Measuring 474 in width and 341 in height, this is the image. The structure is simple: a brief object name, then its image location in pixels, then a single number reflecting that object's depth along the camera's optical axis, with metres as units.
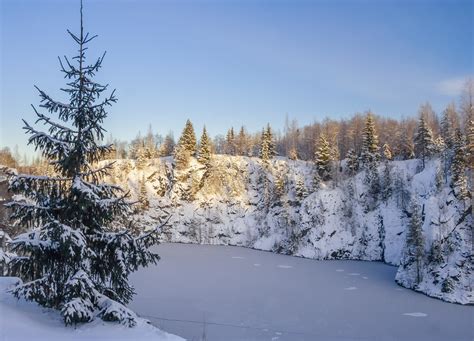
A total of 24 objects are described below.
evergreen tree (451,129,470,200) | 39.31
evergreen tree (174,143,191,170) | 70.88
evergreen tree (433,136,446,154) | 55.12
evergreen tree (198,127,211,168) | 71.81
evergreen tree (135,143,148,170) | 72.81
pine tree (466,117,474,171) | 39.84
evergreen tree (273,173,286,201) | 63.78
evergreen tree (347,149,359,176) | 63.19
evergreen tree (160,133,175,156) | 87.62
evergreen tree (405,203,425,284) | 36.28
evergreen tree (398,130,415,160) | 64.38
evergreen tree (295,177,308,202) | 60.62
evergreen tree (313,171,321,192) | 60.70
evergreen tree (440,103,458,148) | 56.01
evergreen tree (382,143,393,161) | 62.01
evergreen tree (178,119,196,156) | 73.19
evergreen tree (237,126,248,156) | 88.25
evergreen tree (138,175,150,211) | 66.16
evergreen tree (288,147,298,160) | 76.31
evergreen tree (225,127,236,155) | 89.36
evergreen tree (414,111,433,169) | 55.84
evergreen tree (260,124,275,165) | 72.69
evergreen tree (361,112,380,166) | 60.36
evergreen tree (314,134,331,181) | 63.03
